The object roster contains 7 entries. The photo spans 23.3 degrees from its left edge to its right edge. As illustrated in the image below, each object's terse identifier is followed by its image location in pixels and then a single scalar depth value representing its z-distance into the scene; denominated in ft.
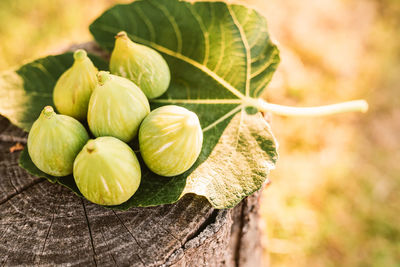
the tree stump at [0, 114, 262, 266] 1.96
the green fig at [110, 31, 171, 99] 2.08
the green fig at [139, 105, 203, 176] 1.96
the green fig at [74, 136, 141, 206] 1.91
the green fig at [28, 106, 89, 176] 1.96
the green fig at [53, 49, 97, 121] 2.04
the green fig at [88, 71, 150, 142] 1.97
